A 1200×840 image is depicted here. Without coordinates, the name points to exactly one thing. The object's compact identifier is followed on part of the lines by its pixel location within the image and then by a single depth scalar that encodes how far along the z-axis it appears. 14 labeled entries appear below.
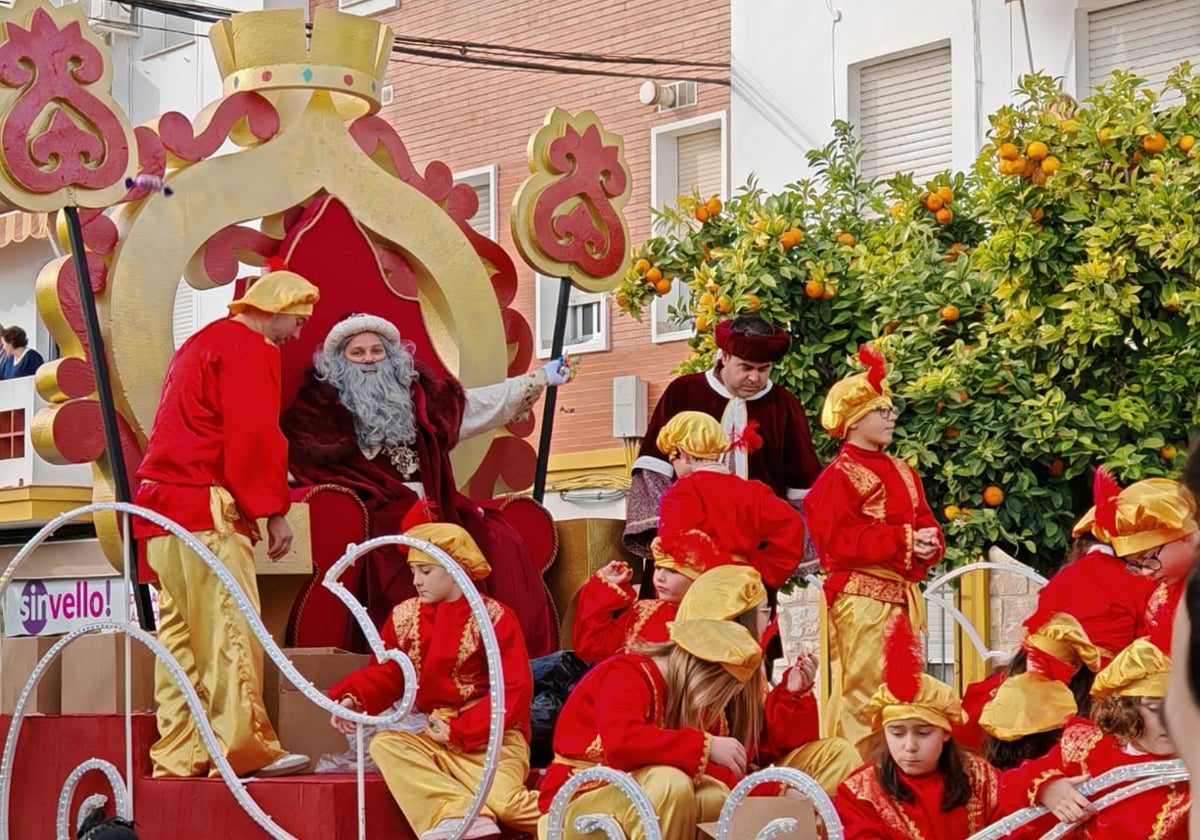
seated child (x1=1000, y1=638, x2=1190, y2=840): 4.16
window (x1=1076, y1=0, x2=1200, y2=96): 11.30
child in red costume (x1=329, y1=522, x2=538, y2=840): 5.34
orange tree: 6.96
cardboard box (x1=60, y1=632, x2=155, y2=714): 6.02
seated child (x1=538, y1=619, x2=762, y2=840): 4.70
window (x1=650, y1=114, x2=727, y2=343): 13.95
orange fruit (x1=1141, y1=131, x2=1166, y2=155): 7.12
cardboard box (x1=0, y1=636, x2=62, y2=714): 6.26
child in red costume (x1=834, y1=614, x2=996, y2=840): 4.51
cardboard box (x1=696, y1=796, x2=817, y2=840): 4.57
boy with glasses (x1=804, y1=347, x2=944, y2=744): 6.09
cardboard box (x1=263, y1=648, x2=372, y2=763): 5.97
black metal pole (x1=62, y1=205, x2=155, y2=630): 6.36
